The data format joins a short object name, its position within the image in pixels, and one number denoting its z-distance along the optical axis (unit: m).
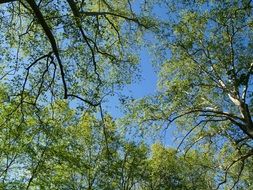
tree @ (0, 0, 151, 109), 7.84
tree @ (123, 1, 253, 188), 12.17
